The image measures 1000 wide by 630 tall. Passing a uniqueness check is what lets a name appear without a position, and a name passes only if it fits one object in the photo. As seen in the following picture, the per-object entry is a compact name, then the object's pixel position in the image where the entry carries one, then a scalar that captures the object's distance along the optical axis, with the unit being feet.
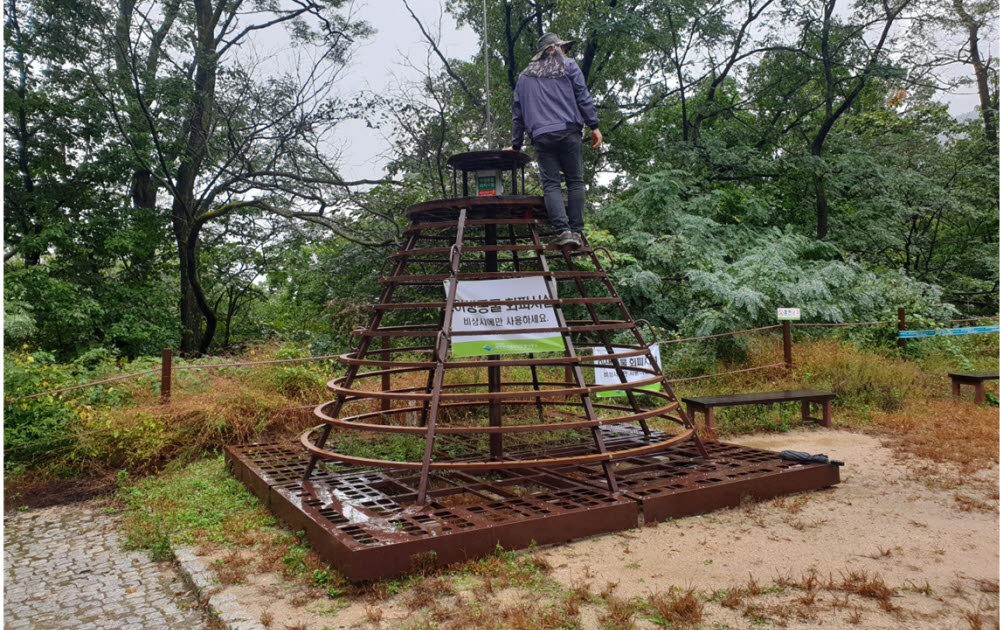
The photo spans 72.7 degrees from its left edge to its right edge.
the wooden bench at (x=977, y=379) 28.68
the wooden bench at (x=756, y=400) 24.34
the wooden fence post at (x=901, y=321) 34.81
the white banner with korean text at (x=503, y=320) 15.05
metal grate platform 11.73
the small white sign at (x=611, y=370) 21.88
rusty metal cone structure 13.93
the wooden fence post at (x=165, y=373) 23.14
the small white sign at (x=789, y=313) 29.04
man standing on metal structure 16.11
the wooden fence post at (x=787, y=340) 29.96
